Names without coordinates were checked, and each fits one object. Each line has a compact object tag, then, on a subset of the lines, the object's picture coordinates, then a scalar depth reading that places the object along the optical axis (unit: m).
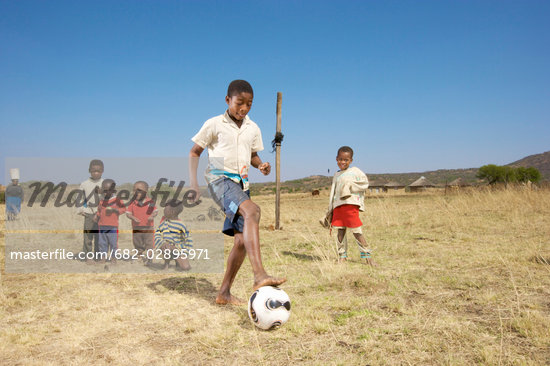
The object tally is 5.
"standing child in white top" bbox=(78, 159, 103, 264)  5.95
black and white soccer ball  2.89
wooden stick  9.77
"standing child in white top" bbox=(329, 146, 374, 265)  5.61
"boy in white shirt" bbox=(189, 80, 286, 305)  3.39
